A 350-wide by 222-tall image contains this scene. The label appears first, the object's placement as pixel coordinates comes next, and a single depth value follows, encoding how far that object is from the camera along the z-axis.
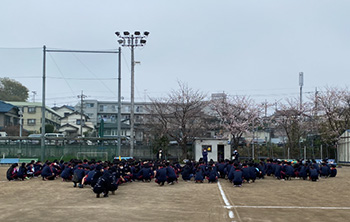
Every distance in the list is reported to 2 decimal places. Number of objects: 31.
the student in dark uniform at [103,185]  11.09
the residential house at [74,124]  57.41
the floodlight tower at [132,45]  27.25
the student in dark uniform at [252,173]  16.27
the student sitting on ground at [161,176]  15.22
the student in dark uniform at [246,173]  16.02
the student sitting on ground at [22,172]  17.33
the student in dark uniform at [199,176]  16.62
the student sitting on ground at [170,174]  15.62
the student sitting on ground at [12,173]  17.16
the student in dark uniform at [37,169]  18.62
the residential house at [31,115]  56.84
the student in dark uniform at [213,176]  16.45
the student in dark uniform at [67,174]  16.91
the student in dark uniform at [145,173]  17.02
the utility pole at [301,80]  45.77
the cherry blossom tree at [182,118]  33.72
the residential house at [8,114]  49.12
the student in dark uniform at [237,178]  14.70
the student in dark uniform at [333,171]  19.39
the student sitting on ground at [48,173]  17.44
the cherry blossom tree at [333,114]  33.50
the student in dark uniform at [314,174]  17.16
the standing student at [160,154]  29.34
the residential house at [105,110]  65.88
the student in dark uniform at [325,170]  18.91
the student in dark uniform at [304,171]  18.06
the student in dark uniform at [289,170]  18.04
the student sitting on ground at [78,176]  14.55
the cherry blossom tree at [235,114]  36.47
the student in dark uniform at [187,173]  17.61
